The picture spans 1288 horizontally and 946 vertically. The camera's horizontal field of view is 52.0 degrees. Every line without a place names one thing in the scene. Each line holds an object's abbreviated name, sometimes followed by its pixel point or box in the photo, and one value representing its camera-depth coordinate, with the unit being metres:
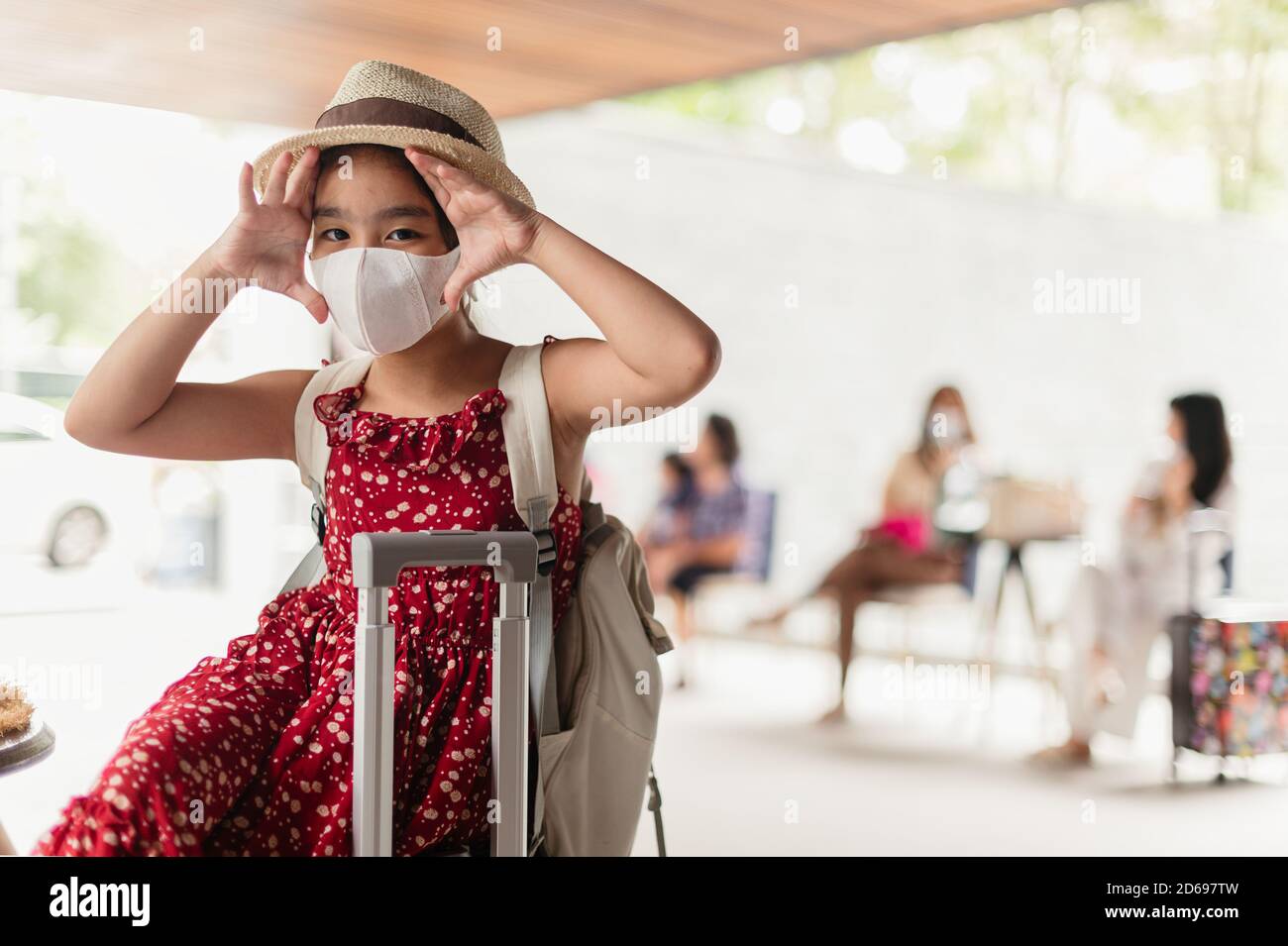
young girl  1.53
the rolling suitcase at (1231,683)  4.12
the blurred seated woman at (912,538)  5.37
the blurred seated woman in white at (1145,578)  4.44
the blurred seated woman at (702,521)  5.91
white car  6.24
